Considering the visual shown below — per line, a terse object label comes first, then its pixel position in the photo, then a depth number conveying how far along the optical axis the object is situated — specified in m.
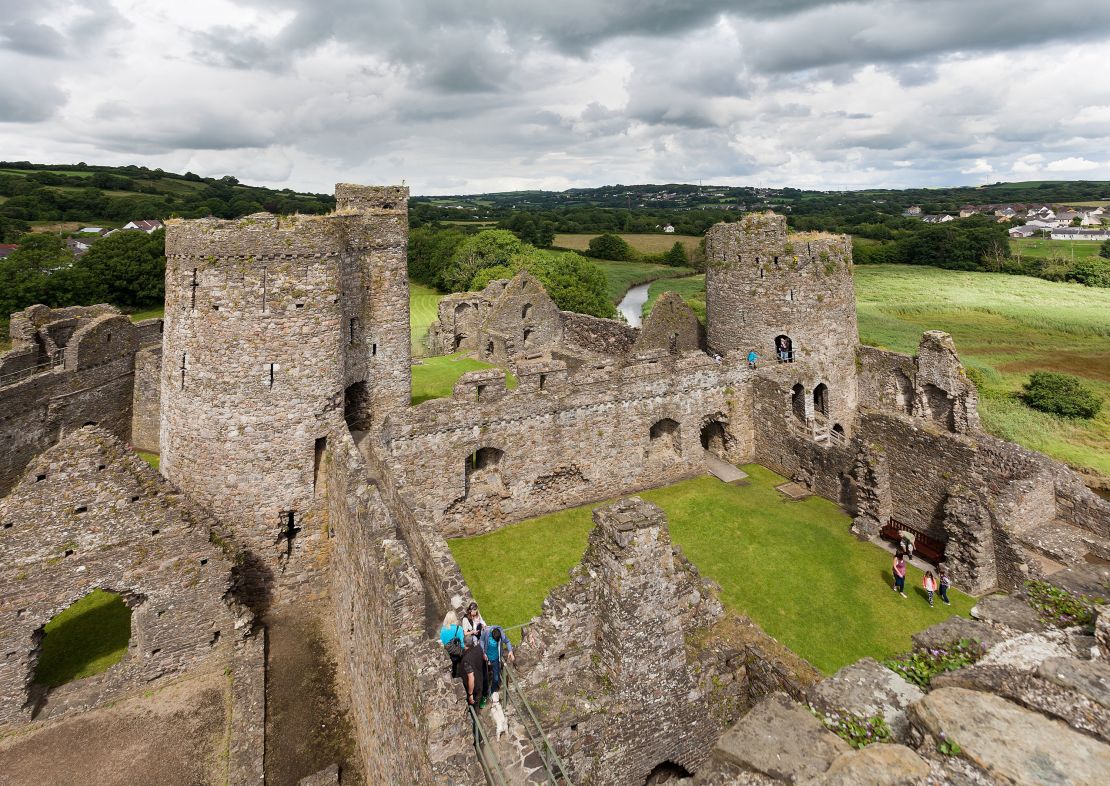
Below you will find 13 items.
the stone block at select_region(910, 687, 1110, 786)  2.94
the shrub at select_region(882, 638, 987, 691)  4.78
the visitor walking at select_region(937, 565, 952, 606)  14.34
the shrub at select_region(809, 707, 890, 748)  4.21
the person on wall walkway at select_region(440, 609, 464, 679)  7.45
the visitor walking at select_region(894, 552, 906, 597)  14.70
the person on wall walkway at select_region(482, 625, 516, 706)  7.49
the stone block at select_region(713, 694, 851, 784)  4.02
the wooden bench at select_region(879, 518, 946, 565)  16.39
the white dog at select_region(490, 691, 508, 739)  7.00
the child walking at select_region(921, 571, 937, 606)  14.32
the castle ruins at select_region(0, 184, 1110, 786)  5.25
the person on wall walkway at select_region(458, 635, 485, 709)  7.20
